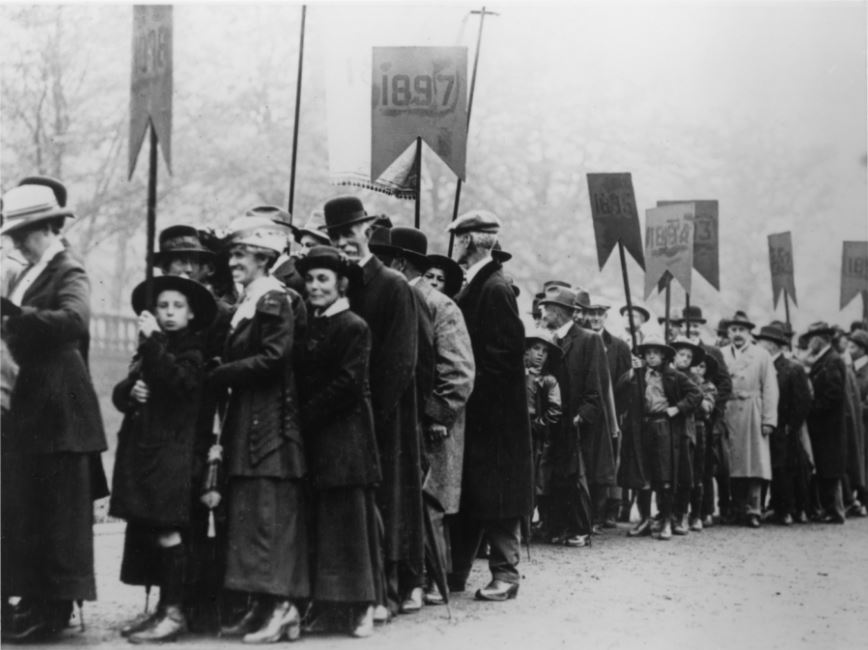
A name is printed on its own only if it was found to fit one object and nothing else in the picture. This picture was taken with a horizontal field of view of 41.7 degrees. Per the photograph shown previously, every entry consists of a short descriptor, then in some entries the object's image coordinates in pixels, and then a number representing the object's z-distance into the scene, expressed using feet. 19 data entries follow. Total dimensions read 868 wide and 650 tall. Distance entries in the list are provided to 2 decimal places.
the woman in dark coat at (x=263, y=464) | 19.20
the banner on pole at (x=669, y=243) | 37.76
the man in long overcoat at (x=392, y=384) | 21.61
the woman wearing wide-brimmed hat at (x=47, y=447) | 18.24
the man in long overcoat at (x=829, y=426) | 43.45
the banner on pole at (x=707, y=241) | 40.78
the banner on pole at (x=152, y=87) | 20.54
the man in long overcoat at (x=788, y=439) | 42.55
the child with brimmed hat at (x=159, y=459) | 18.63
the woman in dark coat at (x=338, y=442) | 20.10
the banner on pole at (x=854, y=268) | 40.32
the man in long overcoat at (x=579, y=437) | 33.88
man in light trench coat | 41.39
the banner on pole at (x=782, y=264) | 44.29
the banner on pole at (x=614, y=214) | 35.55
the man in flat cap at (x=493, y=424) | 24.36
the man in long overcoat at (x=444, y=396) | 23.43
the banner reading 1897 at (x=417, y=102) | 27.04
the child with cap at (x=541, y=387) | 33.17
